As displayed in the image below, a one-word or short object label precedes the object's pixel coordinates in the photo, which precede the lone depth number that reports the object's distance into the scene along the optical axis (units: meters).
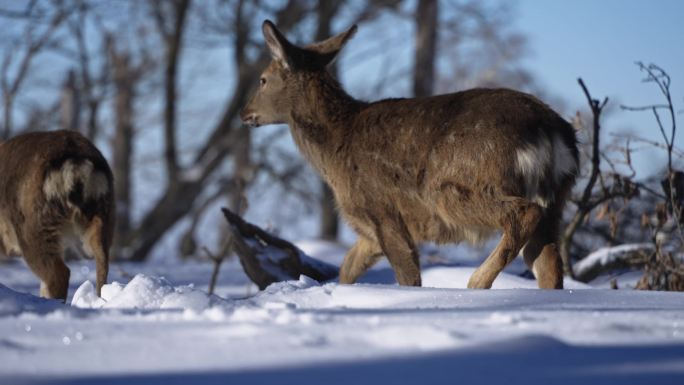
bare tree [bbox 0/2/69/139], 43.94
